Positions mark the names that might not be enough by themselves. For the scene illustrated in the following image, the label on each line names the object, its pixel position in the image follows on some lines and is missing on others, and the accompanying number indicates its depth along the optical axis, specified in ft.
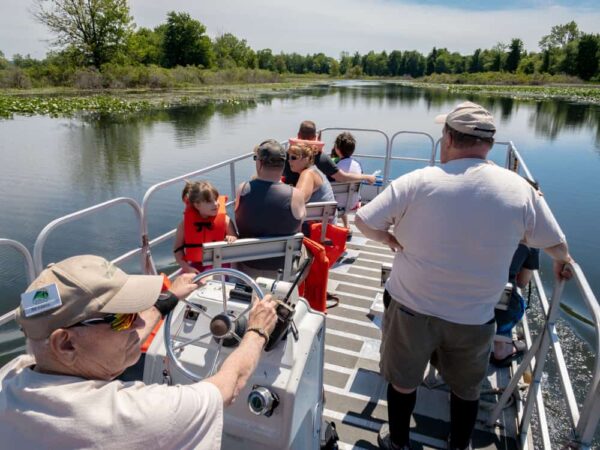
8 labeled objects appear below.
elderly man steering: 3.37
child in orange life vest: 10.93
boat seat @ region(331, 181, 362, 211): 17.13
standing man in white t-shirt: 5.82
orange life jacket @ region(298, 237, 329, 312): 10.87
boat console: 5.76
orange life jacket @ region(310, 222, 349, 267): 14.03
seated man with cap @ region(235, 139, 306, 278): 9.96
